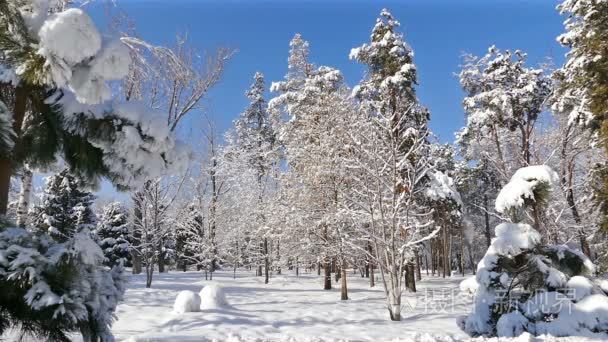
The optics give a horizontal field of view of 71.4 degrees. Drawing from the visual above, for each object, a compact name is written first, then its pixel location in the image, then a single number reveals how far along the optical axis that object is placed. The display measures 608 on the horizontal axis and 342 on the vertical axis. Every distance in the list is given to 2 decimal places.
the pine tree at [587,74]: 13.62
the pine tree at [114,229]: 34.81
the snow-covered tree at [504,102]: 18.97
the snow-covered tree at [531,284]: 7.93
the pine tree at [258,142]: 27.11
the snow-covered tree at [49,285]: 1.92
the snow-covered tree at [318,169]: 17.78
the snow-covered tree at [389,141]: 11.88
